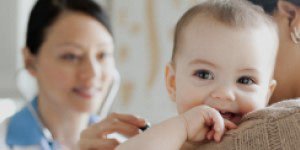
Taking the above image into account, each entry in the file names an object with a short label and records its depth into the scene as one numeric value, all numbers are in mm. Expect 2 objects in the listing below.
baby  703
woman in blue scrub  1279
